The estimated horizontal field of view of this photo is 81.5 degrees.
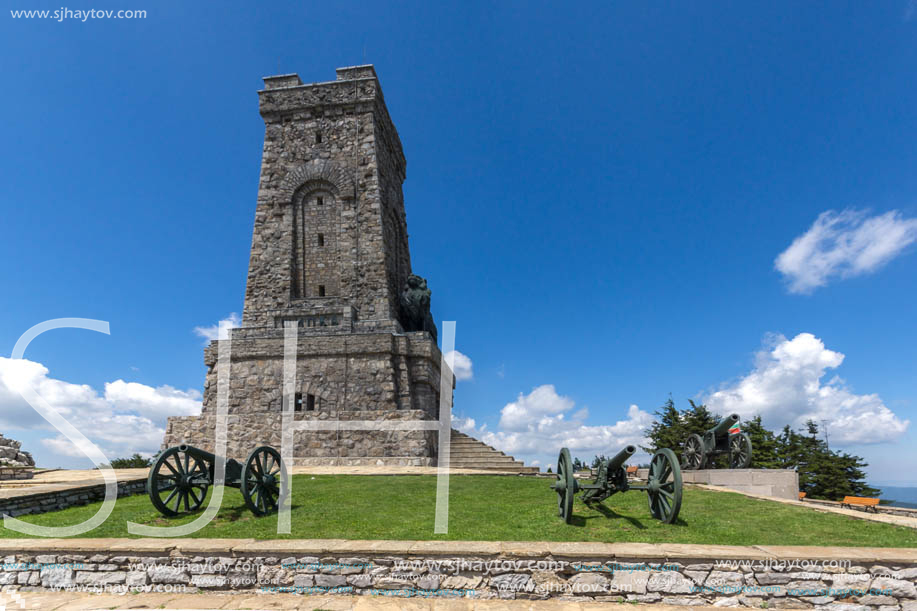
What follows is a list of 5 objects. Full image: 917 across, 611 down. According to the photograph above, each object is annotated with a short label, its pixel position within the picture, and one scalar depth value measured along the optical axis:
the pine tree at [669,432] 23.30
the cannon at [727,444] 12.05
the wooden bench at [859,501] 14.74
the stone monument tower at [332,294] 17.36
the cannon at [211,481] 7.46
